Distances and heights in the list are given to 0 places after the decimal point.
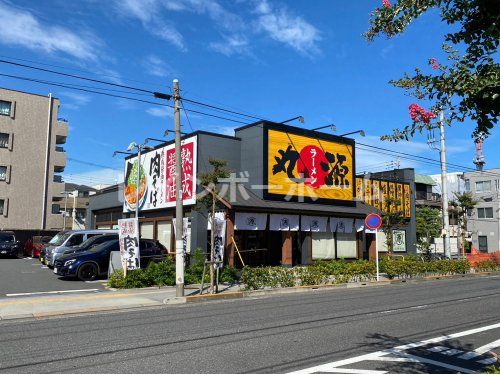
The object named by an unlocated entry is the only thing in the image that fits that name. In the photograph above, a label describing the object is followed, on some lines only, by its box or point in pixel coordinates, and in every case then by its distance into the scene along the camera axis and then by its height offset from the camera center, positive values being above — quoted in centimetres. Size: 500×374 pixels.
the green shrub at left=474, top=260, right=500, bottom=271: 2744 -136
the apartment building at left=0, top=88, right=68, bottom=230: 4094 +735
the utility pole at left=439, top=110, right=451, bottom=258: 2642 +214
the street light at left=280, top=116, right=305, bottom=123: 2224 +597
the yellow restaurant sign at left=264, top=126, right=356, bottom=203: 2253 +391
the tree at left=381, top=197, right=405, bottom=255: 2419 +128
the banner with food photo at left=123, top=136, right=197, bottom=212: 2172 +339
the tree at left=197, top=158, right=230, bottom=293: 1520 +182
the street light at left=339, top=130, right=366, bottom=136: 2550 +614
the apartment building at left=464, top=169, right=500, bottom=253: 5528 +373
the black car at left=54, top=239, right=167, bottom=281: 1798 -85
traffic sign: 2005 +93
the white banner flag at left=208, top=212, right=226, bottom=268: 1611 +12
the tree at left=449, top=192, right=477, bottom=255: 3198 +276
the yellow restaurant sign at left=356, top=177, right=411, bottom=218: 2808 +318
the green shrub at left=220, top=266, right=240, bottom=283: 1773 -134
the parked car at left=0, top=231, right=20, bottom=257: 3284 -45
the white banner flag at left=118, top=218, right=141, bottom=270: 1653 -26
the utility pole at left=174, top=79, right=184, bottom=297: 1396 +114
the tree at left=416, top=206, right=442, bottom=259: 4866 +277
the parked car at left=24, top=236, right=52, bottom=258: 3288 -45
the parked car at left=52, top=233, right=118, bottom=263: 2022 -20
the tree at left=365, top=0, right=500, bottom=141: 370 +157
